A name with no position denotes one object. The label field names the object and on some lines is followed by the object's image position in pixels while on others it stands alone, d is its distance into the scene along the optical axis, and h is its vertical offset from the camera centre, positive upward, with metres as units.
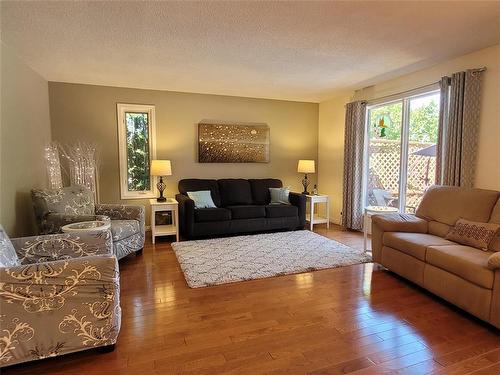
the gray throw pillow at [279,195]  5.03 -0.51
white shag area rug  3.07 -1.09
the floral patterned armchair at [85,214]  3.07 -0.54
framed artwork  5.11 +0.41
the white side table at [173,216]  4.21 -0.74
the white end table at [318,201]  5.04 -0.67
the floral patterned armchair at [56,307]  1.61 -0.80
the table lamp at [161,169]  4.45 -0.05
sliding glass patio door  3.86 +0.24
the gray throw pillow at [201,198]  4.50 -0.50
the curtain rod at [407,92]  3.13 +1.00
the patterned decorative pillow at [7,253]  1.80 -0.55
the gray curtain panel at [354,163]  4.79 +0.04
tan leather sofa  2.14 -0.73
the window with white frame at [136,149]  4.75 +0.28
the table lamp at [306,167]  5.30 -0.02
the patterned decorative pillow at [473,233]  2.52 -0.60
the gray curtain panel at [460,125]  3.17 +0.44
